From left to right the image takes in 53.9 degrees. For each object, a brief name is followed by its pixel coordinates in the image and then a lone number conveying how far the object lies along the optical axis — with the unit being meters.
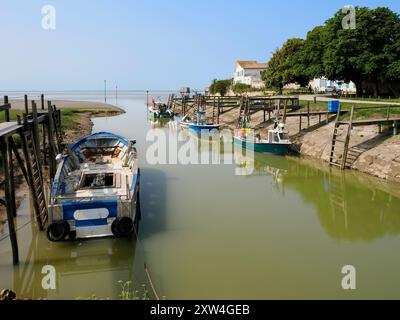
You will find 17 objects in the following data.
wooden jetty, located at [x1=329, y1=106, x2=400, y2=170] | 21.33
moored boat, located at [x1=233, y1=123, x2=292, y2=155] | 26.50
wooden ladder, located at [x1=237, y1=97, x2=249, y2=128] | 34.96
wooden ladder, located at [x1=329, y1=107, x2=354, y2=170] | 21.28
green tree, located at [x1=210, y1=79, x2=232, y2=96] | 87.79
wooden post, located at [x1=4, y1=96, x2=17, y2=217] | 11.92
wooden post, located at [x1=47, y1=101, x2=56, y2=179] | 15.95
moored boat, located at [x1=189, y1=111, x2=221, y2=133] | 39.75
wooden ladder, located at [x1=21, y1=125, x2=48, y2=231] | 11.64
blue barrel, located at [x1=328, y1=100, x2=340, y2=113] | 28.56
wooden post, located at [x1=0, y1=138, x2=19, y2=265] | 10.21
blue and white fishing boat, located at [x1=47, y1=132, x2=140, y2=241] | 11.12
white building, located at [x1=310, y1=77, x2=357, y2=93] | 61.33
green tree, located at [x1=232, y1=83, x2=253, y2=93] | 77.40
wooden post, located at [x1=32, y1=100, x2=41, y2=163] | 13.12
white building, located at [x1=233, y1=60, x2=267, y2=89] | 87.93
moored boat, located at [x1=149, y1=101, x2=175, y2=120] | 58.46
